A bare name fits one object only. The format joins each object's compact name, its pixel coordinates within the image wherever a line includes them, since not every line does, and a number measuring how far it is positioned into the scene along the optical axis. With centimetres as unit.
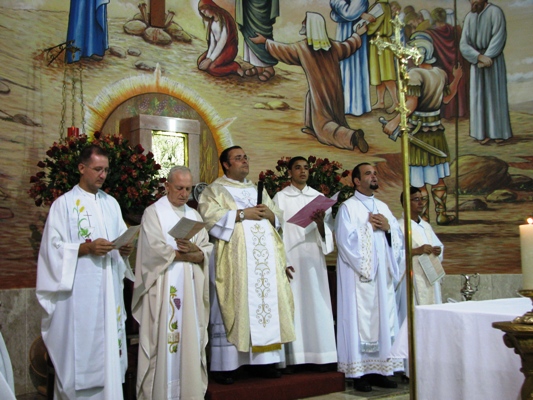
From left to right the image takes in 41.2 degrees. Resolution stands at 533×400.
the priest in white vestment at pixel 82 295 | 552
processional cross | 308
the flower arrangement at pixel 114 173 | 670
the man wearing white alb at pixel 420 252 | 780
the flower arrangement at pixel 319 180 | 836
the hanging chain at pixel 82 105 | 837
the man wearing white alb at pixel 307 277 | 722
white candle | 282
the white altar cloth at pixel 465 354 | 337
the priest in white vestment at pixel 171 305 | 594
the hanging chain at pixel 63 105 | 816
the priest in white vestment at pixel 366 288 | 709
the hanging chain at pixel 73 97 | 830
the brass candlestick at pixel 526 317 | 280
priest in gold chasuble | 657
